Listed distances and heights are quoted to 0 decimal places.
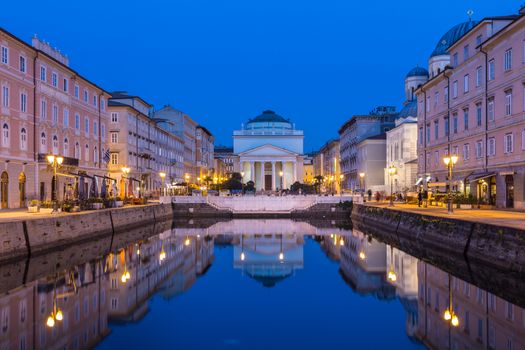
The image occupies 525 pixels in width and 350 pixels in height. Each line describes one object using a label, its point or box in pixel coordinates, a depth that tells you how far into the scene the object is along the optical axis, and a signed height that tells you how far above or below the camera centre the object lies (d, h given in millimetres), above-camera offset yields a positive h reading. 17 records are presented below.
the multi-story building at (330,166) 128000 +6265
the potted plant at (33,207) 35438 -1019
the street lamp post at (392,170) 59509 +2015
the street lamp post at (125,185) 56728 +676
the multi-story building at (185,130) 105888 +11663
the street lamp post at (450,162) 36378 +1815
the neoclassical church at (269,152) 126188 +8596
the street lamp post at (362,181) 93662 +1391
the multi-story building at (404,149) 74062 +5455
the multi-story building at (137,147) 70125 +6091
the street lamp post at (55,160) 36372 +1972
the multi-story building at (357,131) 100938 +10628
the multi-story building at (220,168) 167800 +6862
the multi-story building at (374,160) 90875 +4685
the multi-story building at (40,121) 40625 +5804
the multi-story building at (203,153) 129375 +8866
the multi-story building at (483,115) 37750 +5914
